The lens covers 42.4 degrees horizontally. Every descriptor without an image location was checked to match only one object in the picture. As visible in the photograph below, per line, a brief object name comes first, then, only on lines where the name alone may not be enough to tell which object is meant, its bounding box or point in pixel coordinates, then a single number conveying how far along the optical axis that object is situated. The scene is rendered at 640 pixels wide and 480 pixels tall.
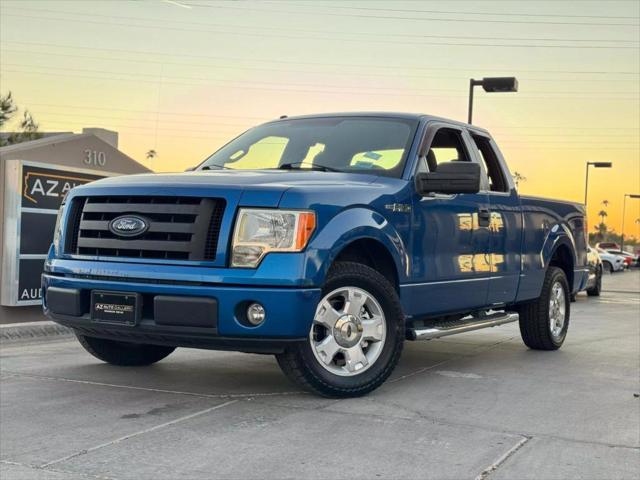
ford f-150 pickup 4.76
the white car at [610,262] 45.41
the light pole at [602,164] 46.26
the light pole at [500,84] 21.41
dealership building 9.63
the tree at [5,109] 39.04
